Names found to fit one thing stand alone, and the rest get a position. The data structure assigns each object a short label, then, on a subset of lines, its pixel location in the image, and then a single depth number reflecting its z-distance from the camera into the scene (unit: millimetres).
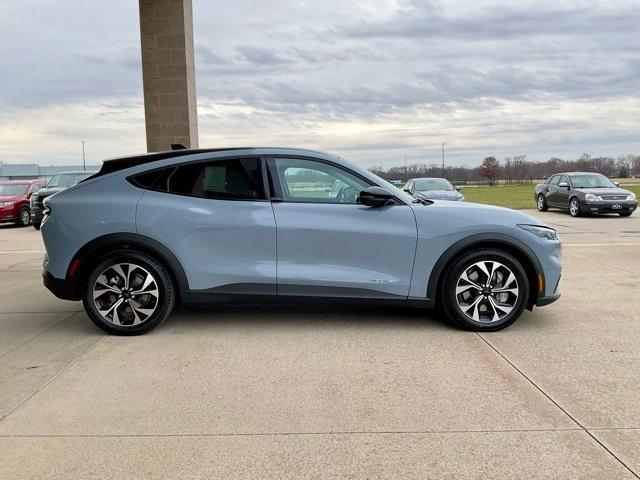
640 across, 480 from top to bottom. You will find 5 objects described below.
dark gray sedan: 18812
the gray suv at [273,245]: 4984
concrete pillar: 13047
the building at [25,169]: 74406
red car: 18766
